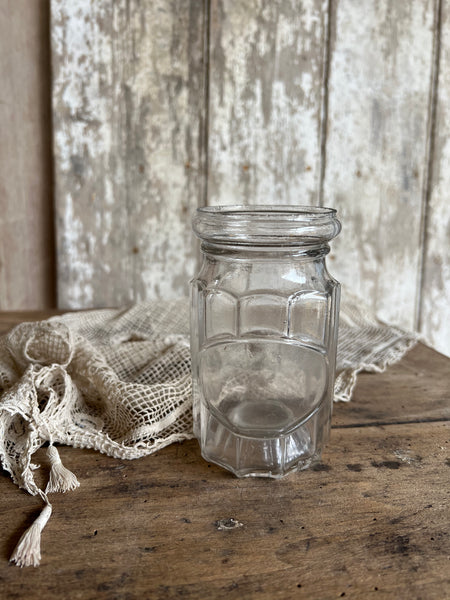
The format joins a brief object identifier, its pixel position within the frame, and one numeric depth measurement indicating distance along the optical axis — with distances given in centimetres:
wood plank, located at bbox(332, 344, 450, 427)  60
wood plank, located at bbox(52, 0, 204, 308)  102
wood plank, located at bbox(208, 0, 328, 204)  105
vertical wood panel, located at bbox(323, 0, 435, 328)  109
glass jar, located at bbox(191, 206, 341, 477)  47
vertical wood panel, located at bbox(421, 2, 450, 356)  113
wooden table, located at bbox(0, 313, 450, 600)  35
